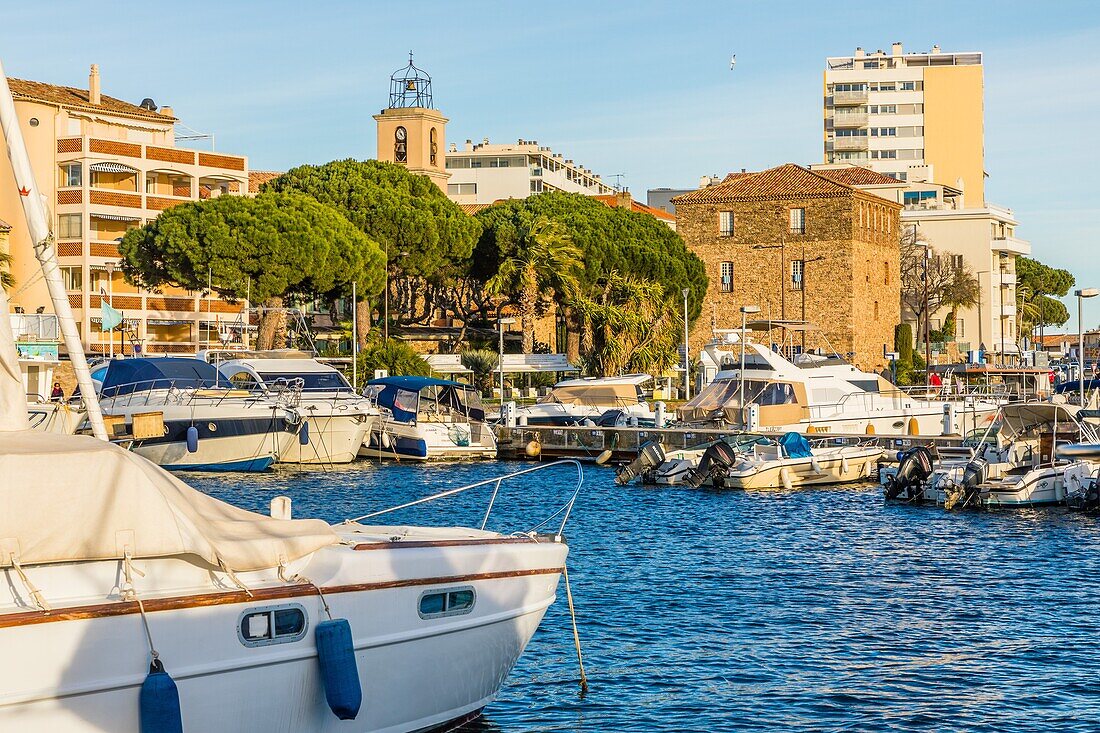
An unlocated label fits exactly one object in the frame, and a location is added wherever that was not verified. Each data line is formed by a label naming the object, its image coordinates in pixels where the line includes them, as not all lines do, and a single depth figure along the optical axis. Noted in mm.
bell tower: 105625
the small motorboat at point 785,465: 39844
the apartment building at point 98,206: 77438
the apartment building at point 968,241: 111375
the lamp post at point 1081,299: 48847
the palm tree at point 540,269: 76500
